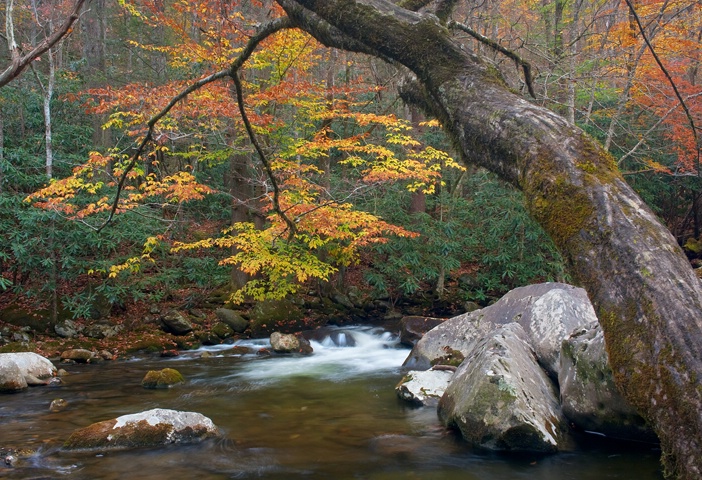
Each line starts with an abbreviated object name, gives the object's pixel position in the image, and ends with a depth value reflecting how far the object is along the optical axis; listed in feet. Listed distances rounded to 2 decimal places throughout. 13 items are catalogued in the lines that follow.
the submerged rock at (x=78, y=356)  32.42
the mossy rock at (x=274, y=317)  41.39
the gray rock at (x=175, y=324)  39.19
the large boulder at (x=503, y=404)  17.43
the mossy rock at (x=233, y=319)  40.91
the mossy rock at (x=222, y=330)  39.57
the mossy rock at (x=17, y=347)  32.04
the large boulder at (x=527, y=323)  23.24
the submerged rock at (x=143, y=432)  18.02
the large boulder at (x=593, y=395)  17.71
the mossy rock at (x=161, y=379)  26.99
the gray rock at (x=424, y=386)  23.17
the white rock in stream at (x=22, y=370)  25.88
